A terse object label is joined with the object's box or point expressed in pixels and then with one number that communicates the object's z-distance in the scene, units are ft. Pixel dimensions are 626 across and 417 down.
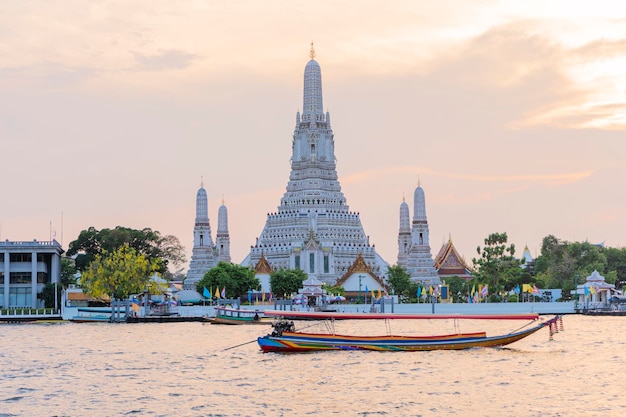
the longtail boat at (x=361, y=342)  205.98
